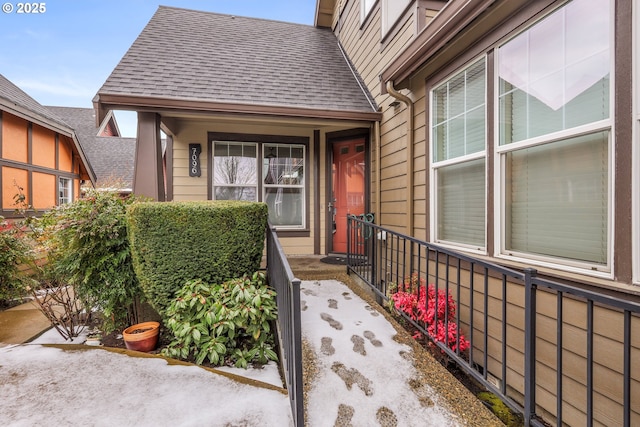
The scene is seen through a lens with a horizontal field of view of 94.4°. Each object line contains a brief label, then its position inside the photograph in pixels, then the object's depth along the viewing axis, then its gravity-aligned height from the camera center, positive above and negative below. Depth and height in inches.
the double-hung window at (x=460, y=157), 96.9 +18.6
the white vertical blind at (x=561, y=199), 64.0 +2.6
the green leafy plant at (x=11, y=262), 151.7 -26.7
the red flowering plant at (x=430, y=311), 86.5 -32.9
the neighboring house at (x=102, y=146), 494.0 +115.8
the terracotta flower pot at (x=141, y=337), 102.0 -44.0
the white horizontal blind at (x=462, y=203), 97.0 +2.5
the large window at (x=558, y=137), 63.7 +17.5
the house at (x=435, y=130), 62.5 +31.0
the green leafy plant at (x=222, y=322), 91.0 -35.2
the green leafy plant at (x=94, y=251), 106.2 -14.9
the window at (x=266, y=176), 192.7 +22.4
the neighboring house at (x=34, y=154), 251.6 +58.3
